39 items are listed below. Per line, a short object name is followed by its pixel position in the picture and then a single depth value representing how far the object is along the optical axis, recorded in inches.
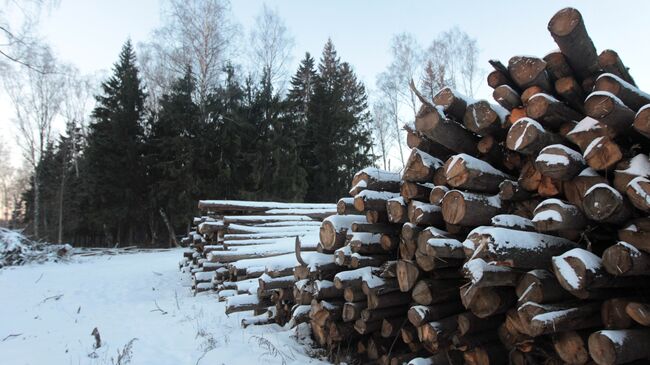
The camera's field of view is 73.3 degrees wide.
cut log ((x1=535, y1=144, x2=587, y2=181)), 118.6
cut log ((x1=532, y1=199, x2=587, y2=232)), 115.5
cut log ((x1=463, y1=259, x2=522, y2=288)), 119.0
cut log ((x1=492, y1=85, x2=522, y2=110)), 142.9
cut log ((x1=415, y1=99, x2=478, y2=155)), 150.9
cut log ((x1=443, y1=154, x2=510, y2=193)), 138.8
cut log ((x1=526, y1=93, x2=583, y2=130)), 130.2
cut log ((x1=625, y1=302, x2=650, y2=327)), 103.7
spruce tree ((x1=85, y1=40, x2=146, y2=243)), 1023.6
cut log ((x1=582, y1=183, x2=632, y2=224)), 108.9
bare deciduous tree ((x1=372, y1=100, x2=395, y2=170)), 1210.9
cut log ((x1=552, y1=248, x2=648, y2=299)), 107.4
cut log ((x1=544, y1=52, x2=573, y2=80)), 139.0
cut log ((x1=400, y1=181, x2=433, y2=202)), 159.3
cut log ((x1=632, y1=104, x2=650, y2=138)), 107.2
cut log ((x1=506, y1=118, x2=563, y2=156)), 127.0
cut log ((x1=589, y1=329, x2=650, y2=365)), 103.5
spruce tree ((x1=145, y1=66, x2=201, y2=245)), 967.0
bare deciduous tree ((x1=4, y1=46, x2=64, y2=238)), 1035.9
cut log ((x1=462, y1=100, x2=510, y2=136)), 142.9
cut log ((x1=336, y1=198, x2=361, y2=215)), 194.4
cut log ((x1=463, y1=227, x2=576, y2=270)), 116.3
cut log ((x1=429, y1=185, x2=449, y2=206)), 148.0
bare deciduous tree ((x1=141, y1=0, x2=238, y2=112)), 927.0
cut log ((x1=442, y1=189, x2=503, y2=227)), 136.2
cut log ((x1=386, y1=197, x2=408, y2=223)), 162.4
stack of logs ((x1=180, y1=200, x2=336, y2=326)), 240.8
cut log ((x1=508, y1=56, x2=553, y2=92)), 135.9
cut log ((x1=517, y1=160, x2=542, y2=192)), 133.5
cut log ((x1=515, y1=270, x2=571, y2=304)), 117.8
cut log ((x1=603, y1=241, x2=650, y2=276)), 104.7
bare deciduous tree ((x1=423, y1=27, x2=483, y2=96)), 967.6
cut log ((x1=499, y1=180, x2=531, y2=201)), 137.3
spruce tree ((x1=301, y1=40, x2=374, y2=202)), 1125.7
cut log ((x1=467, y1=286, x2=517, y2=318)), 130.2
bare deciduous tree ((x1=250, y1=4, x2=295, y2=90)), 1003.8
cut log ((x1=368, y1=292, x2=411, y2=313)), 166.2
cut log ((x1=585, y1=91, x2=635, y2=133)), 115.3
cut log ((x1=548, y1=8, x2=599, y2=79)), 127.3
